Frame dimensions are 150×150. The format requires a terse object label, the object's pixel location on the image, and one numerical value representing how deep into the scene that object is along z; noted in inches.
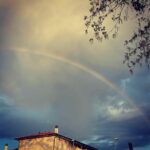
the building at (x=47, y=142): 958.0
